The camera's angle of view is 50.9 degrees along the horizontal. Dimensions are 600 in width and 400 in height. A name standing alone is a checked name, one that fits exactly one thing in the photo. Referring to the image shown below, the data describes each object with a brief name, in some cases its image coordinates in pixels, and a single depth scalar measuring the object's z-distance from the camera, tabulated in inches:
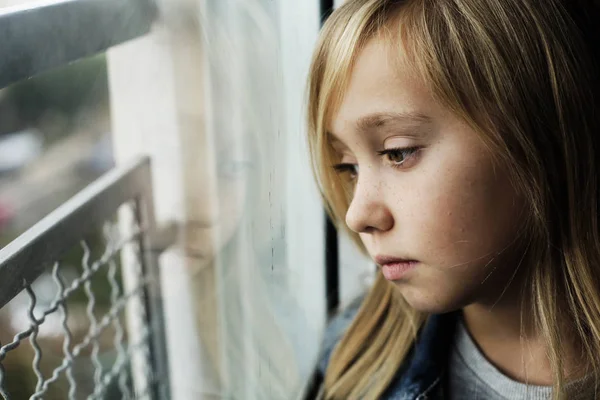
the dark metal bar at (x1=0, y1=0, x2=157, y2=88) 14.3
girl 20.5
